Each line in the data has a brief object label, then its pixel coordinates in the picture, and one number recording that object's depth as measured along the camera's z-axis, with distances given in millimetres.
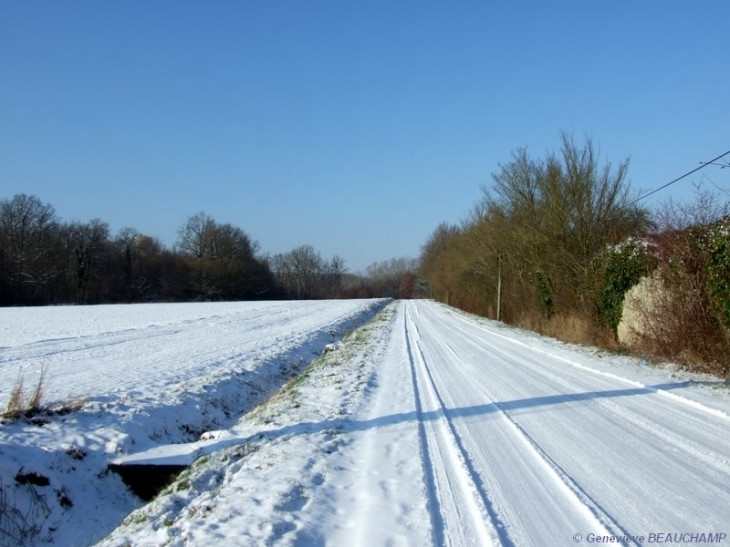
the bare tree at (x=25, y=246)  73812
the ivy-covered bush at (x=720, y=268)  11234
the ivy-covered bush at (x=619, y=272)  15977
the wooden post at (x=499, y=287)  39812
